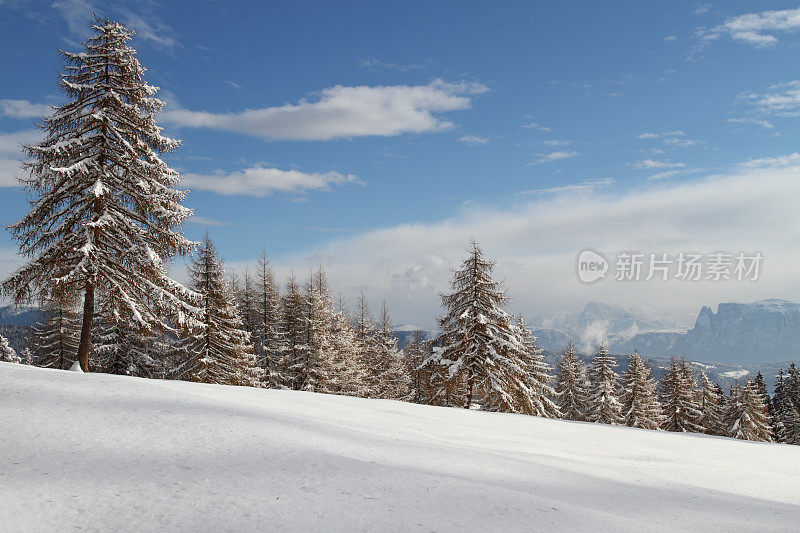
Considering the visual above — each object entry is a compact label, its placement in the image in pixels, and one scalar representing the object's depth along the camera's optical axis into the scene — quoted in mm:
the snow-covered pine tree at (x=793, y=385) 52097
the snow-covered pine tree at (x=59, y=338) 34781
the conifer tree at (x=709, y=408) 44219
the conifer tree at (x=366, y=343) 37697
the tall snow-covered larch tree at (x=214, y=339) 25391
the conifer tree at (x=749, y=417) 39594
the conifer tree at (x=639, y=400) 38719
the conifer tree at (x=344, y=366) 32688
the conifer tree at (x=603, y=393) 36781
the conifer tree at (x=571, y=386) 43031
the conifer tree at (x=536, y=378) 27912
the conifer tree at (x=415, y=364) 43491
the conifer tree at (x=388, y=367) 41062
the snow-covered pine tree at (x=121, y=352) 29016
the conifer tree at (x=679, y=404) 40250
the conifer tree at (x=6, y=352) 34656
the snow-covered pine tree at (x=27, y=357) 50288
